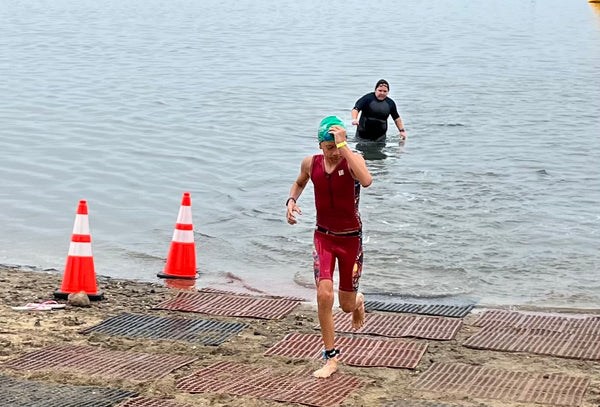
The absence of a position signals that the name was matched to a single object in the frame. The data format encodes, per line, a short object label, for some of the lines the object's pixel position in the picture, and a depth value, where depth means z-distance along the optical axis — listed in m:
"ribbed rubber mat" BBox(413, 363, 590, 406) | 7.18
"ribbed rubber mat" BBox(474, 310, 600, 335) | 9.49
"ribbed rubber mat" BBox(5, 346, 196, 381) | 7.59
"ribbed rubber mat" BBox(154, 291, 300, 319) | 9.87
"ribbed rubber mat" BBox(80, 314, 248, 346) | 8.85
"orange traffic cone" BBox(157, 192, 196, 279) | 11.31
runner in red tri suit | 7.62
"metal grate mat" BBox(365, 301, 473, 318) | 10.24
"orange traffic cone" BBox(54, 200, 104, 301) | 10.28
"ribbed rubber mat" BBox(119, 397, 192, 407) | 6.79
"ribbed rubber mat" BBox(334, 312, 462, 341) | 9.17
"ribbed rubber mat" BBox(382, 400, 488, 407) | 6.89
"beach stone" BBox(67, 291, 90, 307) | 9.95
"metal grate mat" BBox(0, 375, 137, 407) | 6.75
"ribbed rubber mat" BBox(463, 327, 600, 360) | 8.57
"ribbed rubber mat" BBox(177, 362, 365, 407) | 7.09
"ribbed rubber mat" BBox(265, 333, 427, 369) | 8.16
